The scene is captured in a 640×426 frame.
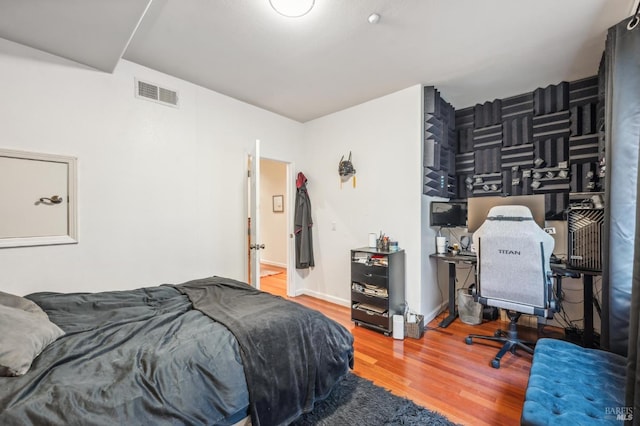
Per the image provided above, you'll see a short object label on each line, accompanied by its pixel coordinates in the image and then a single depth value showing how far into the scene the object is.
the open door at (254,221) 2.76
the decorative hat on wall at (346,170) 3.69
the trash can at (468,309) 3.24
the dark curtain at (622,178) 1.73
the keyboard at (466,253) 3.21
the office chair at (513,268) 2.22
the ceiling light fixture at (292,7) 1.84
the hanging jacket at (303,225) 4.17
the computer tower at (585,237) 2.30
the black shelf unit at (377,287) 2.96
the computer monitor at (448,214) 3.33
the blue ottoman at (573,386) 1.15
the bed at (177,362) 1.08
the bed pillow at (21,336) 1.15
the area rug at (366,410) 1.71
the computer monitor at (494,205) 2.88
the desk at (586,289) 2.40
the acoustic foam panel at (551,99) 2.96
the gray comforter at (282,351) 1.46
